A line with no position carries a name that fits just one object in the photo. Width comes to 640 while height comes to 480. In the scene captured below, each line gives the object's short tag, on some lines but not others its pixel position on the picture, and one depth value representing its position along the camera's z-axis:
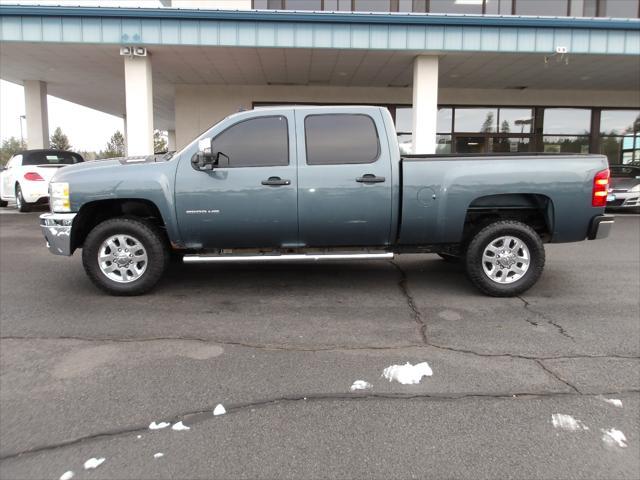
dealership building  12.05
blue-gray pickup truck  5.50
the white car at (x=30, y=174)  12.96
